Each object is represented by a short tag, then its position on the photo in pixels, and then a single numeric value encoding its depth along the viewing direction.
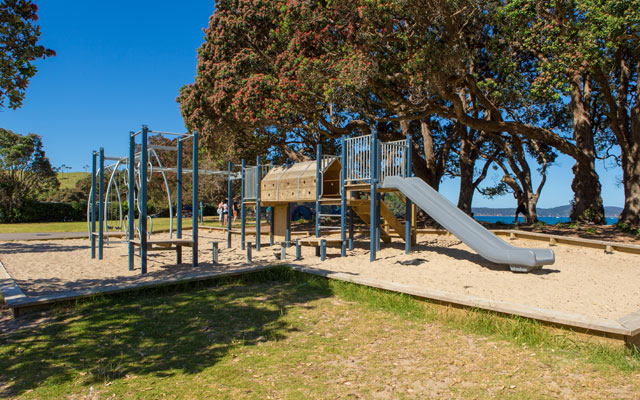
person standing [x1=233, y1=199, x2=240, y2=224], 33.70
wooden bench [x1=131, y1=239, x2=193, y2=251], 9.21
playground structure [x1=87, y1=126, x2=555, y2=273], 8.99
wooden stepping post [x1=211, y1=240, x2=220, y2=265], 10.49
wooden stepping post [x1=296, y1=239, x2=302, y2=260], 11.38
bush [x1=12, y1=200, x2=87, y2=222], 35.25
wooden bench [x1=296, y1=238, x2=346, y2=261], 10.96
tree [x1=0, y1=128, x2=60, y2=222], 34.78
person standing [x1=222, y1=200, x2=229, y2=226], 26.10
